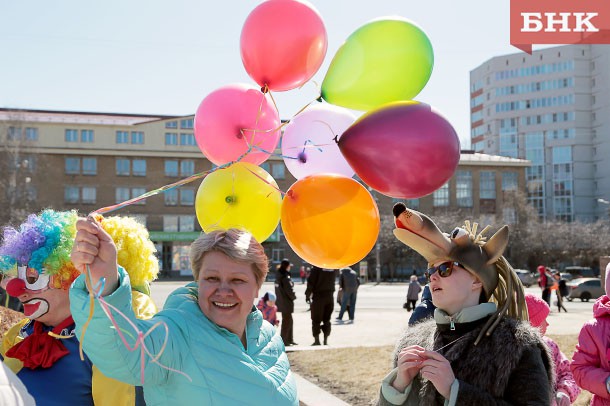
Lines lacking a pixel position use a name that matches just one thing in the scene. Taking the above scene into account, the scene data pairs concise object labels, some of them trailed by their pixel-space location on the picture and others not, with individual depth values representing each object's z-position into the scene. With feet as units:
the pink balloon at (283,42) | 11.90
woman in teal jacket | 6.56
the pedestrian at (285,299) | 37.88
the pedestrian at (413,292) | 63.98
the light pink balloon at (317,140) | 12.65
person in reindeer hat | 8.50
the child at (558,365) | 11.99
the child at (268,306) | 36.27
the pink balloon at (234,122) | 12.42
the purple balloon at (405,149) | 10.02
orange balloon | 10.73
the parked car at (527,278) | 131.99
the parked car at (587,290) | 91.15
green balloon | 11.34
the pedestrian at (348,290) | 53.16
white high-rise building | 288.30
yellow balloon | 12.03
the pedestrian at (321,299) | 38.78
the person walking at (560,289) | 67.97
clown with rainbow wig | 9.52
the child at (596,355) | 12.98
